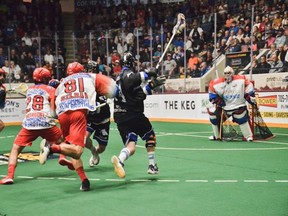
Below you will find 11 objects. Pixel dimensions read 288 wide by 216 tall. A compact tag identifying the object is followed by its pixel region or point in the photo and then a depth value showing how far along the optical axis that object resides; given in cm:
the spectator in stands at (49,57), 1651
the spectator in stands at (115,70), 1619
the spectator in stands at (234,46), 1330
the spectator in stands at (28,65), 1596
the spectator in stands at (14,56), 1587
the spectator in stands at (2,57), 1560
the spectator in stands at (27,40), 1655
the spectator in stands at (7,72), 1547
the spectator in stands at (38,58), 1639
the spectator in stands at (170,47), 1474
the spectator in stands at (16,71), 1566
